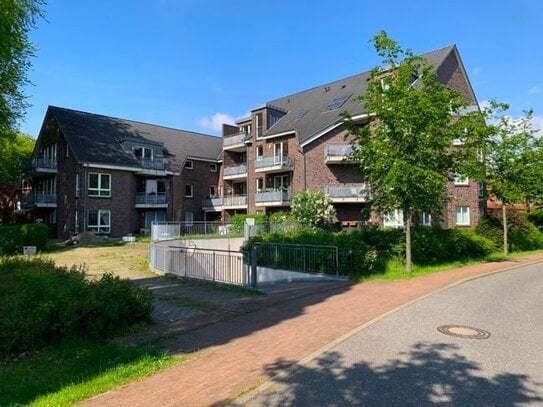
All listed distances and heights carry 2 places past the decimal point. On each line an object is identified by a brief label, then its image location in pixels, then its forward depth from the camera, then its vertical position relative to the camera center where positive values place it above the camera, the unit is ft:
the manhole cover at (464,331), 24.11 -5.99
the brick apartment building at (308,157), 100.37 +16.24
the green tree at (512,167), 74.69 +9.40
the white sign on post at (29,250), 78.74 -4.88
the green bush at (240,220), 96.29 +0.66
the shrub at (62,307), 22.07 -4.56
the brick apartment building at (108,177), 111.24 +12.35
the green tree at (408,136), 50.57 +10.12
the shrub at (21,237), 78.88 -2.66
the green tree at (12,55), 63.57 +26.13
